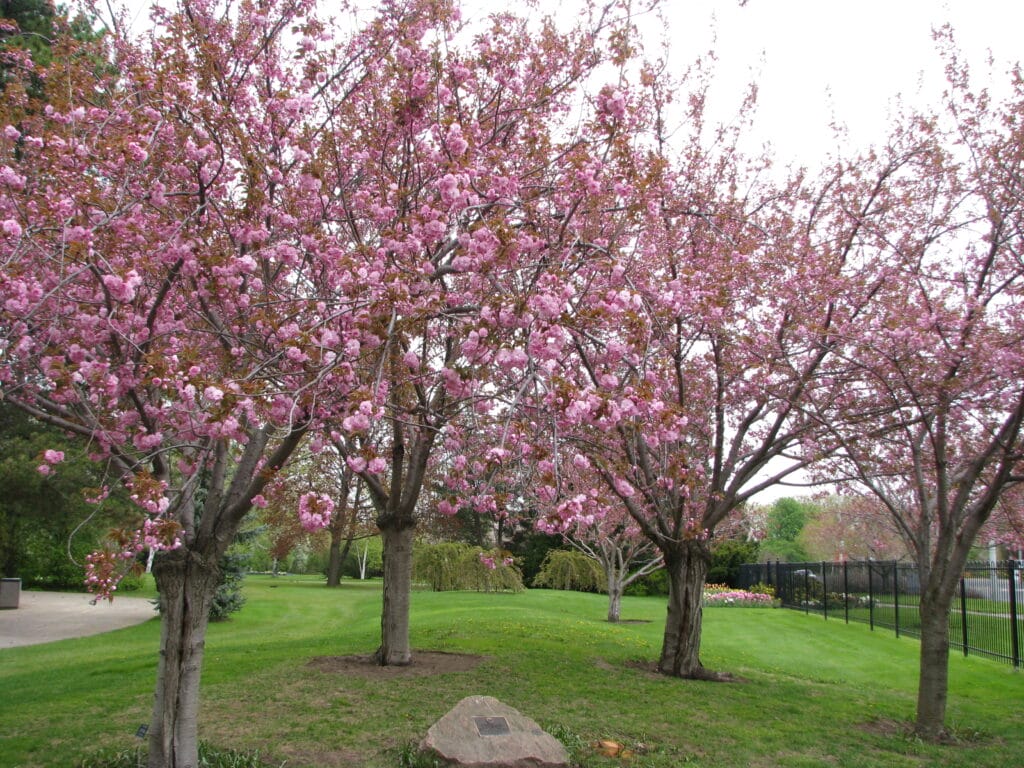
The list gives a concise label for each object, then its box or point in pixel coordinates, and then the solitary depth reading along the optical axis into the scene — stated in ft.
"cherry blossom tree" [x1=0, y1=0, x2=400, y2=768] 14.78
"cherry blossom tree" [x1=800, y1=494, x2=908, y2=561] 70.38
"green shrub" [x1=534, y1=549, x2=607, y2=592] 82.17
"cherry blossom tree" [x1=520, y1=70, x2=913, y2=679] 26.76
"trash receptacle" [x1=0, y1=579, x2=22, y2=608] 59.06
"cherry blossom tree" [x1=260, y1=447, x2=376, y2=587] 44.05
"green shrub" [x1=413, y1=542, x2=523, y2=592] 73.20
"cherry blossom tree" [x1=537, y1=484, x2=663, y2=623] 55.57
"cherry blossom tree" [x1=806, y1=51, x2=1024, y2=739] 23.52
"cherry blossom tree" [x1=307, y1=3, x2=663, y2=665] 14.32
